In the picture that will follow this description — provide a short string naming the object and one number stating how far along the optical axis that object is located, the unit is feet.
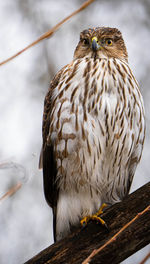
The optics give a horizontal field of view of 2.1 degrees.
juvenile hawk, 14.65
